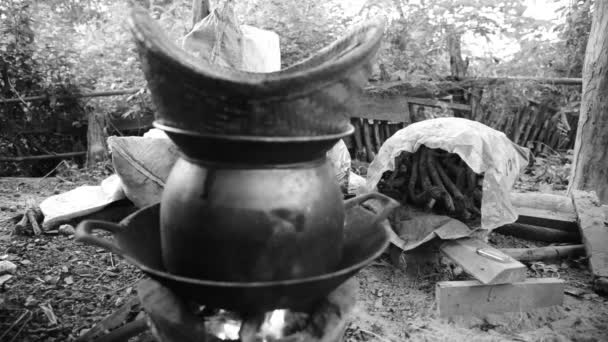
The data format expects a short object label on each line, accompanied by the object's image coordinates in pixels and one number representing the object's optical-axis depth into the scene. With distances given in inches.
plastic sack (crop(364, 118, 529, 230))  111.1
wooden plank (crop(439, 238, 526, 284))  102.6
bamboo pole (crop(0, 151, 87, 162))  218.2
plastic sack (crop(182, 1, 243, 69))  134.5
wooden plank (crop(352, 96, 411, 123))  230.8
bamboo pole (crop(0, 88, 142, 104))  212.1
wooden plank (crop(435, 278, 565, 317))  105.3
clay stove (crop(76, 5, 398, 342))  50.8
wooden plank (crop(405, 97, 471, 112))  232.5
